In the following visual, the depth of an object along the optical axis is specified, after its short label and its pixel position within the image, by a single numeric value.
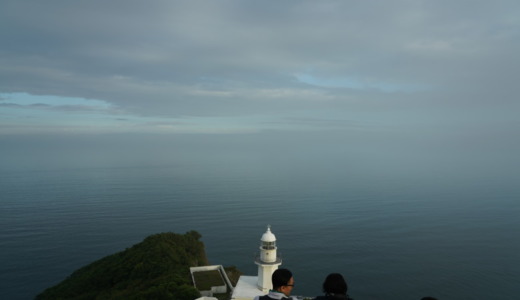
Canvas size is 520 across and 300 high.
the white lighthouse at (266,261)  27.23
